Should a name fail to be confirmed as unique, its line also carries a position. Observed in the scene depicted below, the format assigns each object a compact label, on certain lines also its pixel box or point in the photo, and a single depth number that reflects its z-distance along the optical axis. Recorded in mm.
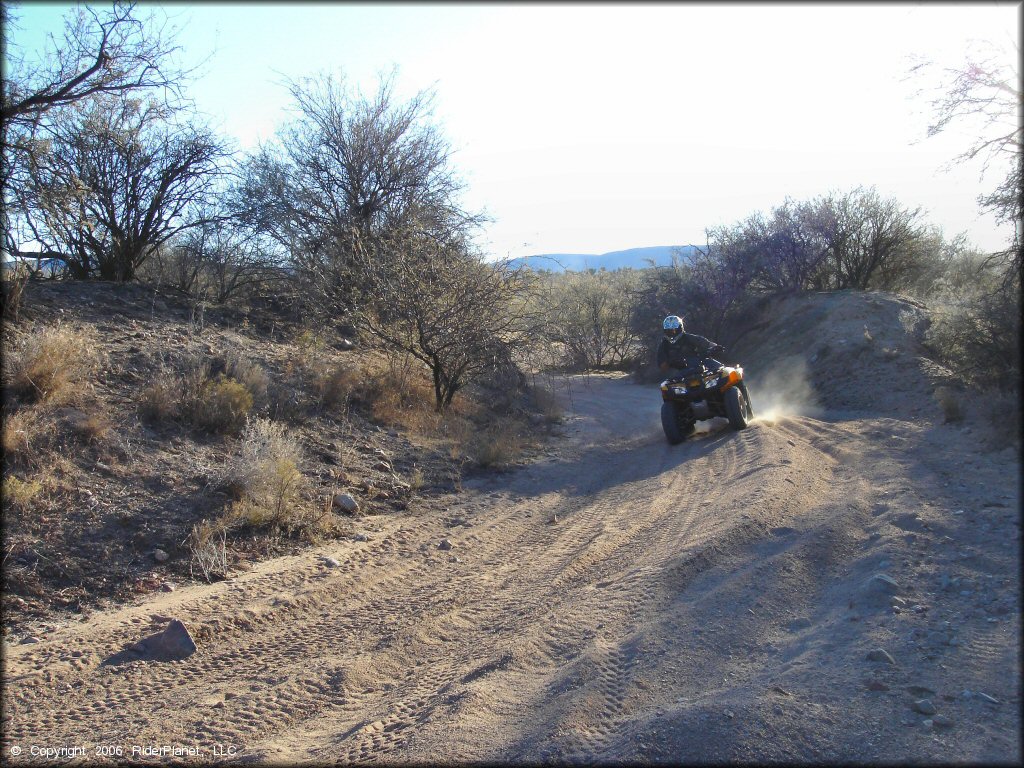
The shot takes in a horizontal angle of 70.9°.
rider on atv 12773
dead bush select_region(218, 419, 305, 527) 7676
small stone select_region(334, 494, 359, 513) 8680
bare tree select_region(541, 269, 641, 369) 32534
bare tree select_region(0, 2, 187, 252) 10000
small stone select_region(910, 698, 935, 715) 3447
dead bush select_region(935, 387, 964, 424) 11016
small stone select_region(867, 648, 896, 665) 3934
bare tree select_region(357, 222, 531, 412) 13328
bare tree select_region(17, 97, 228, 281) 12133
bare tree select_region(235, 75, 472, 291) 16688
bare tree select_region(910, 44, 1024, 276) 9295
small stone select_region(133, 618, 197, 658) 5281
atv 12422
